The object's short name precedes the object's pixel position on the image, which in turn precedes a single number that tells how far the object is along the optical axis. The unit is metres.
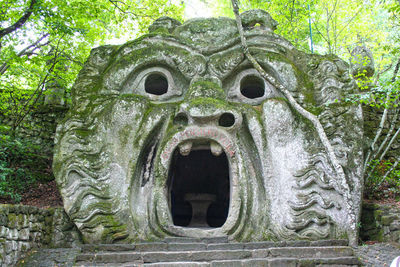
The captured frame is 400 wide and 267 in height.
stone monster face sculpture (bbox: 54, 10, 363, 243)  5.21
